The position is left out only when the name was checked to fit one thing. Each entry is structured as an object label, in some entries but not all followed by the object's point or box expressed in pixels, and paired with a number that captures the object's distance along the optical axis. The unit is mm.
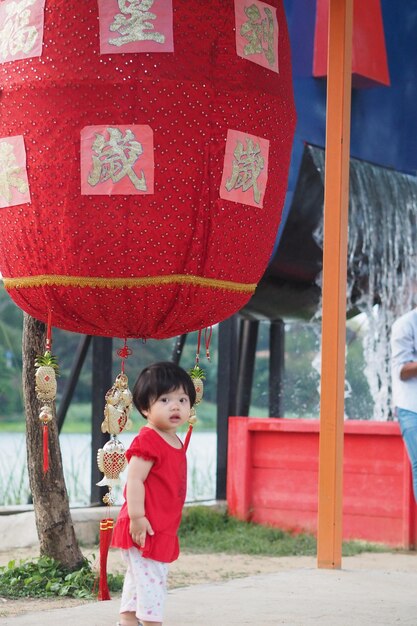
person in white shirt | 8020
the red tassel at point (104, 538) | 5481
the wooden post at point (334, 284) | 7906
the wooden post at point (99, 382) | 10723
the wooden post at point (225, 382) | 11967
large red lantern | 4928
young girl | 4823
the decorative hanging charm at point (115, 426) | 5182
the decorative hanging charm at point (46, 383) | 5056
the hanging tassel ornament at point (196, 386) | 5278
